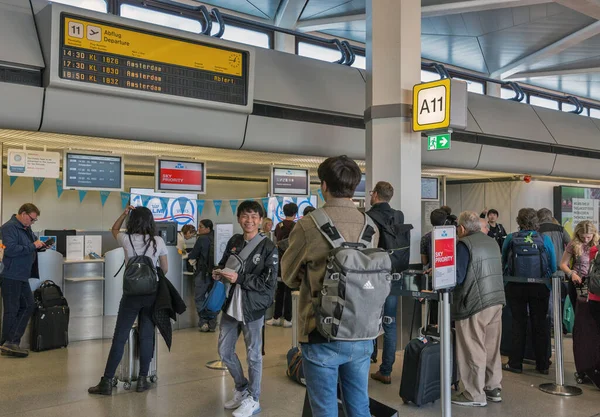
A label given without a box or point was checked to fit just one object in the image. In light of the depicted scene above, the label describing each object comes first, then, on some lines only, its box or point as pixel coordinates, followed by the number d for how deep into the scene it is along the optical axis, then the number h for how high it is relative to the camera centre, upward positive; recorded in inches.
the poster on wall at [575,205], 522.3 +17.6
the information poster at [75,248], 279.7 -13.0
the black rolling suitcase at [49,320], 245.1 -42.3
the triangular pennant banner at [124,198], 463.5 +18.8
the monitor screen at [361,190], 418.2 +23.4
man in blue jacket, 234.1 -22.6
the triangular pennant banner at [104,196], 454.6 +19.6
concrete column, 235.3 +48.0
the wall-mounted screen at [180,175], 299.3 +24.5
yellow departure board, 221.6 +66.4
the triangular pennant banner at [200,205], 497.7 +14.5
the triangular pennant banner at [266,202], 511.8 +17.9
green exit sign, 246.5 +35.3
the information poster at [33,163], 255.6 +26.2
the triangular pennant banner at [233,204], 510.0 +15.9
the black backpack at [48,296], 251.4 -32.9
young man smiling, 153.7 -18.7
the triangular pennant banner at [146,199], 470.0 +18.4
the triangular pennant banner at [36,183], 417.1 +27.6
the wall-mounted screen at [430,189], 441.4 +26.6
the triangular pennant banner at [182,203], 488.1 +15.9
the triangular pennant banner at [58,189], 436.5 +24.3
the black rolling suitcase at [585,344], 193.6 -40.9
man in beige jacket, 96.3 -12.5
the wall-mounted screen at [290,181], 344.5 +24.9
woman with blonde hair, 218.5 -10.4
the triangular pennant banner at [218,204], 504.7 +15.7
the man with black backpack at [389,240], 188.9 -5.8
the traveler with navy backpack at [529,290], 212.8 -24.5
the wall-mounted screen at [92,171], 266.7 +23.7
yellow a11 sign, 221.0 +45.9
